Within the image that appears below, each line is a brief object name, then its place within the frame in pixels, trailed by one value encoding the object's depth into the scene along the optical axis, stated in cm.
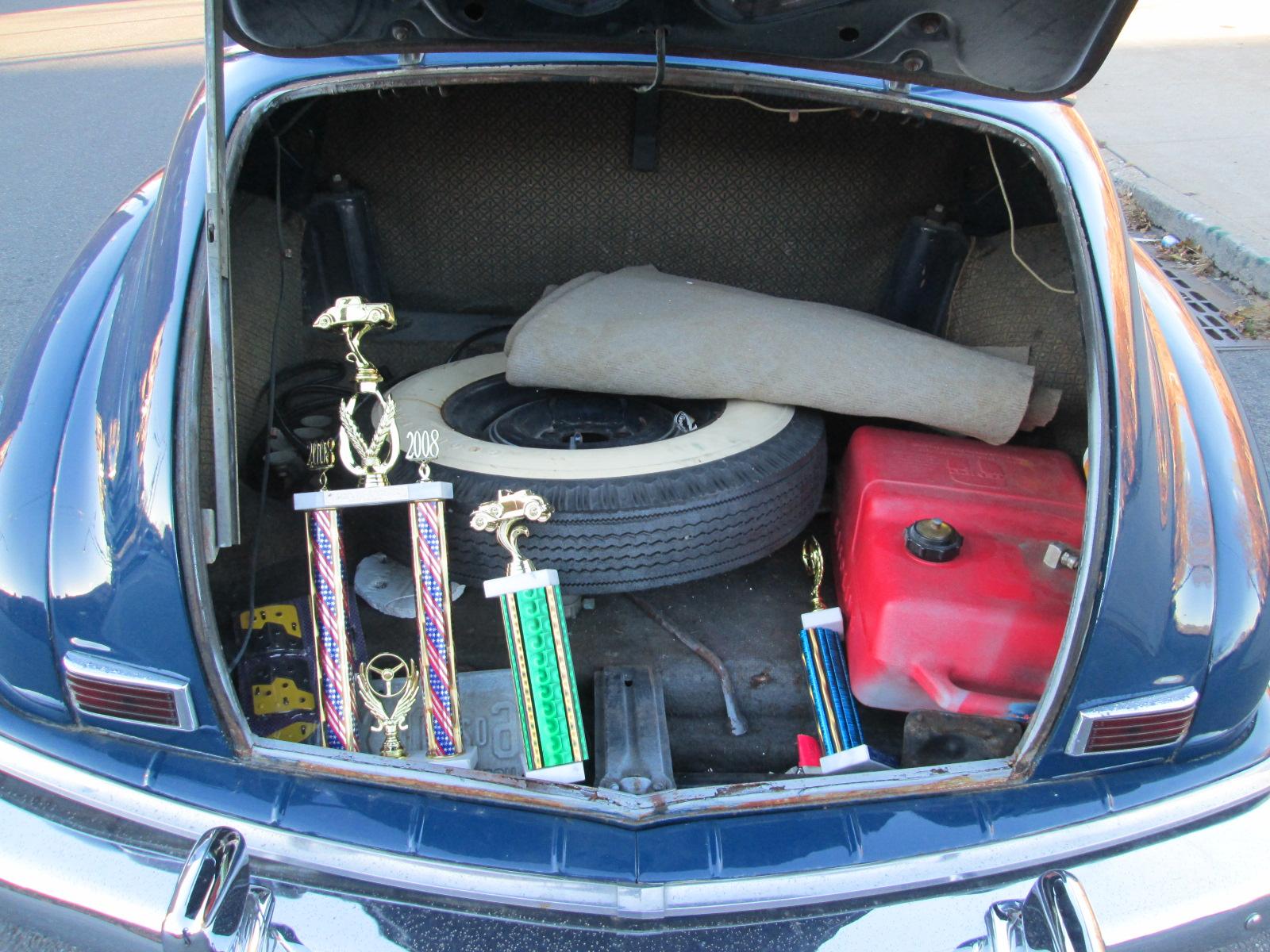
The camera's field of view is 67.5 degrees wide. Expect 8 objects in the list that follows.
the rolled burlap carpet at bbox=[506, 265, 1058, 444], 164
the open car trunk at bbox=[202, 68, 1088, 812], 134
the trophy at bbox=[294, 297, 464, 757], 122
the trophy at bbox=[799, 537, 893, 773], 125
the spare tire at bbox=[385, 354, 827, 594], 136
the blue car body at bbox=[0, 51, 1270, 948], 97
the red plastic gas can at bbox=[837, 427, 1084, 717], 126
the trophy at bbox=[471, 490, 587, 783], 120
